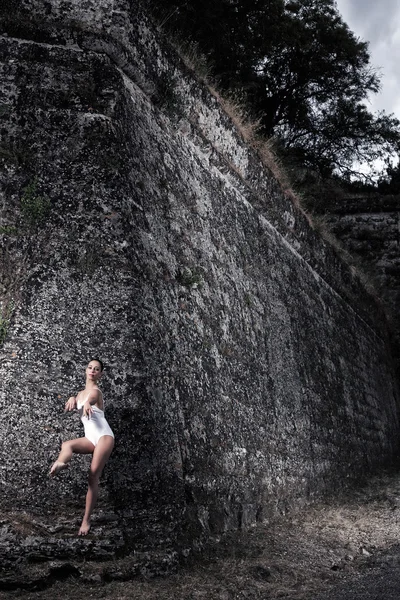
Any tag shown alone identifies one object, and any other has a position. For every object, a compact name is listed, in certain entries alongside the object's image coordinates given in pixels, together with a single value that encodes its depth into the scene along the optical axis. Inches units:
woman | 169.2
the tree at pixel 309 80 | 715.4
